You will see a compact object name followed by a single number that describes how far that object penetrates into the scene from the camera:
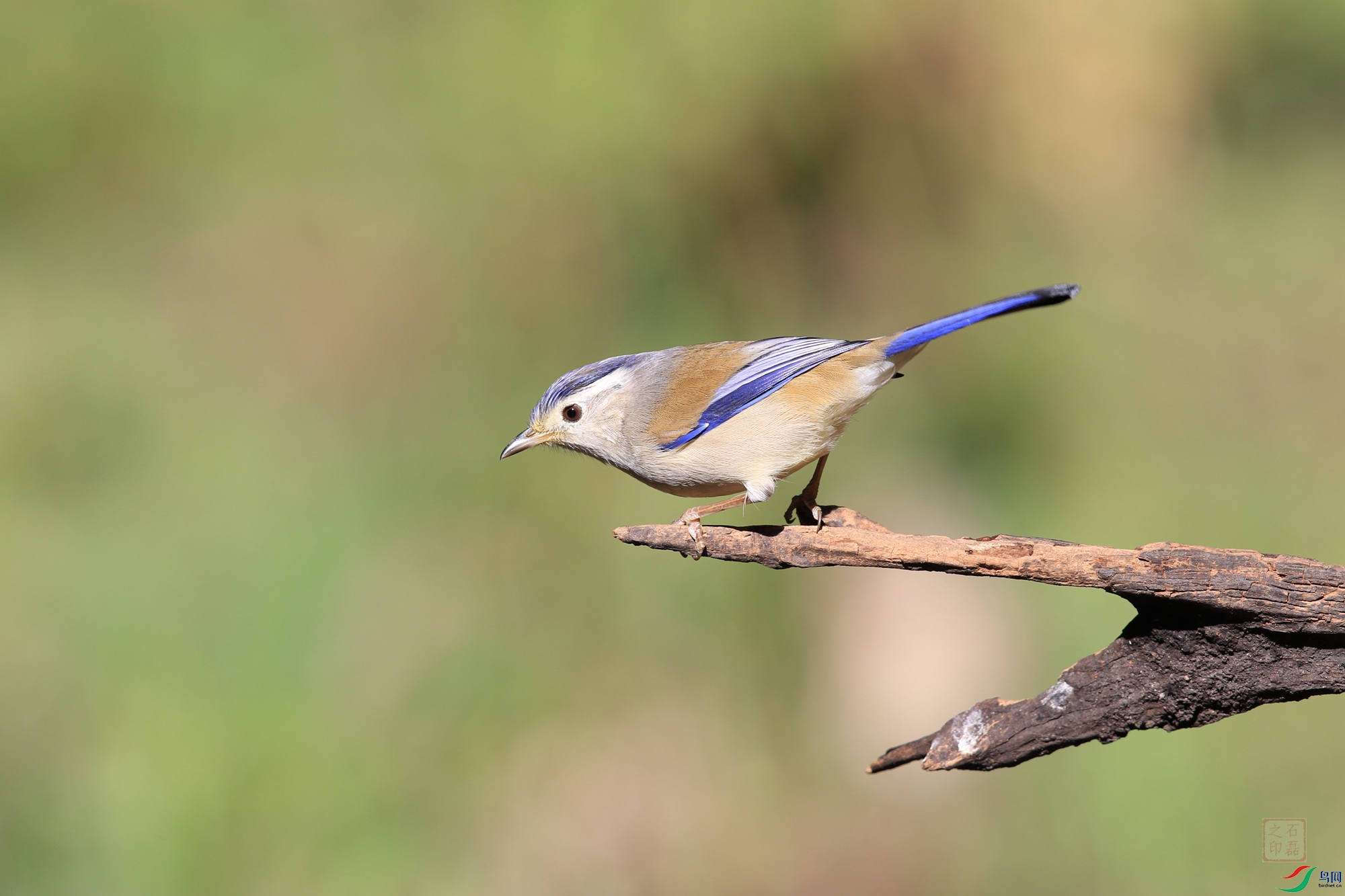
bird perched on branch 7.17
